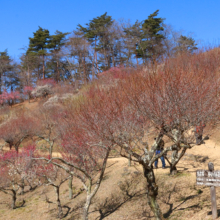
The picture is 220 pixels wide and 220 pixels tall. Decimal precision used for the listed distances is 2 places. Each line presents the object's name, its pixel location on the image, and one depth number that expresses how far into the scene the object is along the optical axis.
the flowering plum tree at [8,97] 43.34
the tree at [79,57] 37.31
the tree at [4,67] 45.90
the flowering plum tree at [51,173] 12.68
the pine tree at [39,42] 44.59
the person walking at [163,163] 12.91
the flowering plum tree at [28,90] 42.84
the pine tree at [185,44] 31.14
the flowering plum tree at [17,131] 24.16
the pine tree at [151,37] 33.03
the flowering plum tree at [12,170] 16.12
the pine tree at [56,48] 43.16
